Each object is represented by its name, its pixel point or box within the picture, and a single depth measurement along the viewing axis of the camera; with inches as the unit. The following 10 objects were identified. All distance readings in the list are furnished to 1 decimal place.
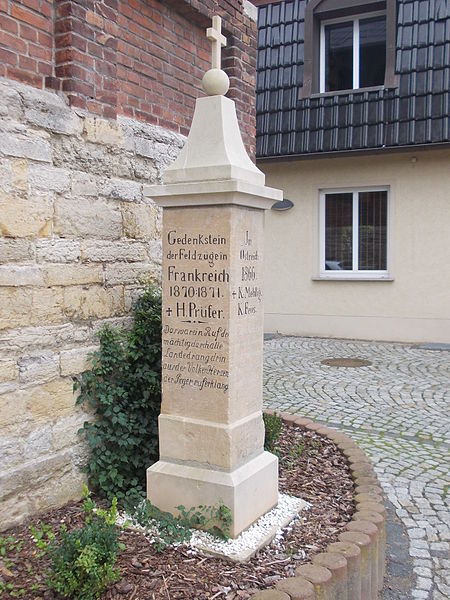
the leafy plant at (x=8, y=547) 118.9
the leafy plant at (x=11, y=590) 106.2
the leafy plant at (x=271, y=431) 171.9
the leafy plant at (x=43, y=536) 111.8
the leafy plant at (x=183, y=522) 124.0
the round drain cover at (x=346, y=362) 354.9
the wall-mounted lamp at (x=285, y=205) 467.5
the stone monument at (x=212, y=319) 128.0
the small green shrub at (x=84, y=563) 101.9
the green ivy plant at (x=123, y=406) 149.5
